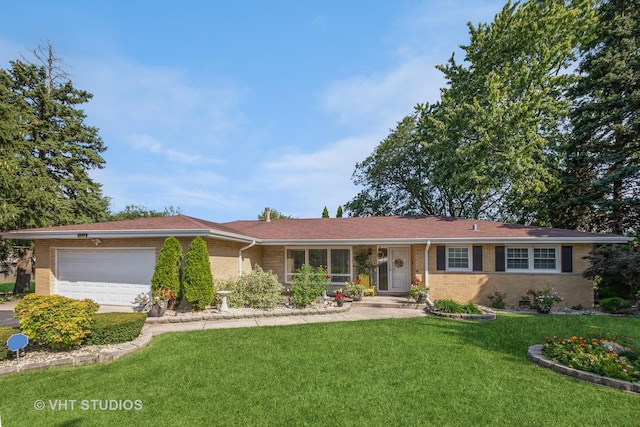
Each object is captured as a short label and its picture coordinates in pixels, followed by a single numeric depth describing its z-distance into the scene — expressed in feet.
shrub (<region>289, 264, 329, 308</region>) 36.42
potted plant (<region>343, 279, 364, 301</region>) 41.42
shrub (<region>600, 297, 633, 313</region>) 36.83
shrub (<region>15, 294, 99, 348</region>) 20.51
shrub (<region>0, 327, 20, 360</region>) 19.25
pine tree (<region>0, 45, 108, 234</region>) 50.85
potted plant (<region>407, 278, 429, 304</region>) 38.52
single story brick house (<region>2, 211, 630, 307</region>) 36.42
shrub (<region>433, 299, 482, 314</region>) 33.40
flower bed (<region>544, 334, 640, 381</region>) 16.78
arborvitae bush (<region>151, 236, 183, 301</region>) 32.73
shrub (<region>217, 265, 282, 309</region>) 36.37
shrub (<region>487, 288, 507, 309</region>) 39.65
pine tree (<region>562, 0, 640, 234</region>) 49.08
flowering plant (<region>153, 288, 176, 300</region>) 31.99
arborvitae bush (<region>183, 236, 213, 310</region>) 32.91
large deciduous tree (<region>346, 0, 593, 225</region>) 55.57
